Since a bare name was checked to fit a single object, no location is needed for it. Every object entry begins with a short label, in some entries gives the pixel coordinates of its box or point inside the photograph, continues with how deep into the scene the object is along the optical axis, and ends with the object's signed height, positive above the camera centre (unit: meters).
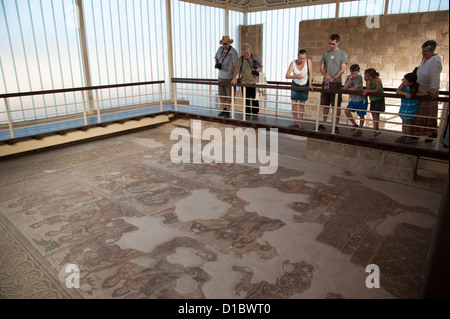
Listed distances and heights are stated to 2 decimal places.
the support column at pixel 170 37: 9.95 +1.08
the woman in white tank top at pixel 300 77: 6.29 -0.15
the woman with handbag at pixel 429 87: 4.73 -0.28
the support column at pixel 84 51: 7.86 +0.53
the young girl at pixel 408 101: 4.94 -0.53
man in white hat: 7.26 +0.20
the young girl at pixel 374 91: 5.38 -0.37
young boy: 5.71 -0.49
